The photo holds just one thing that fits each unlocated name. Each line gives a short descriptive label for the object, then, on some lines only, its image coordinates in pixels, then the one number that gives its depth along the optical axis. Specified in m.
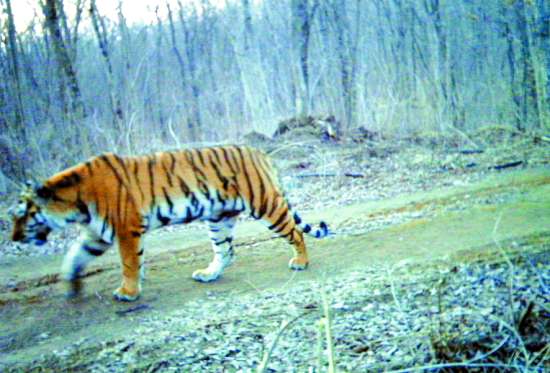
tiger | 4.88
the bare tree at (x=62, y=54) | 11.14
